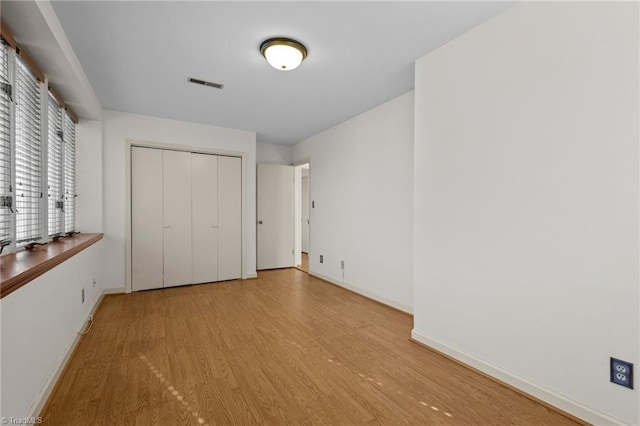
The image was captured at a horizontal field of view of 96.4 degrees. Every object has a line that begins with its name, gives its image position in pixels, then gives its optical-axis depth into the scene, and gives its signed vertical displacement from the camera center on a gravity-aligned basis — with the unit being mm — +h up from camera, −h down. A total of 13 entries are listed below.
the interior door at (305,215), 7508 -66
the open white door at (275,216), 5391 -70
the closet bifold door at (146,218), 3992 -85
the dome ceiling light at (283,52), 2178 +1264
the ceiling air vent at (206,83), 2897 +1341
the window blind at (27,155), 1918 +401
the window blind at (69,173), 3098 +446
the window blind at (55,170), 2625 +393
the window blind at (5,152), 1649 +349
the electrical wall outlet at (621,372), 1413 -800
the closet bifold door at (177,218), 4188 -87
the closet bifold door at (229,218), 4598 -93
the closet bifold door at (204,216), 4391 -60
